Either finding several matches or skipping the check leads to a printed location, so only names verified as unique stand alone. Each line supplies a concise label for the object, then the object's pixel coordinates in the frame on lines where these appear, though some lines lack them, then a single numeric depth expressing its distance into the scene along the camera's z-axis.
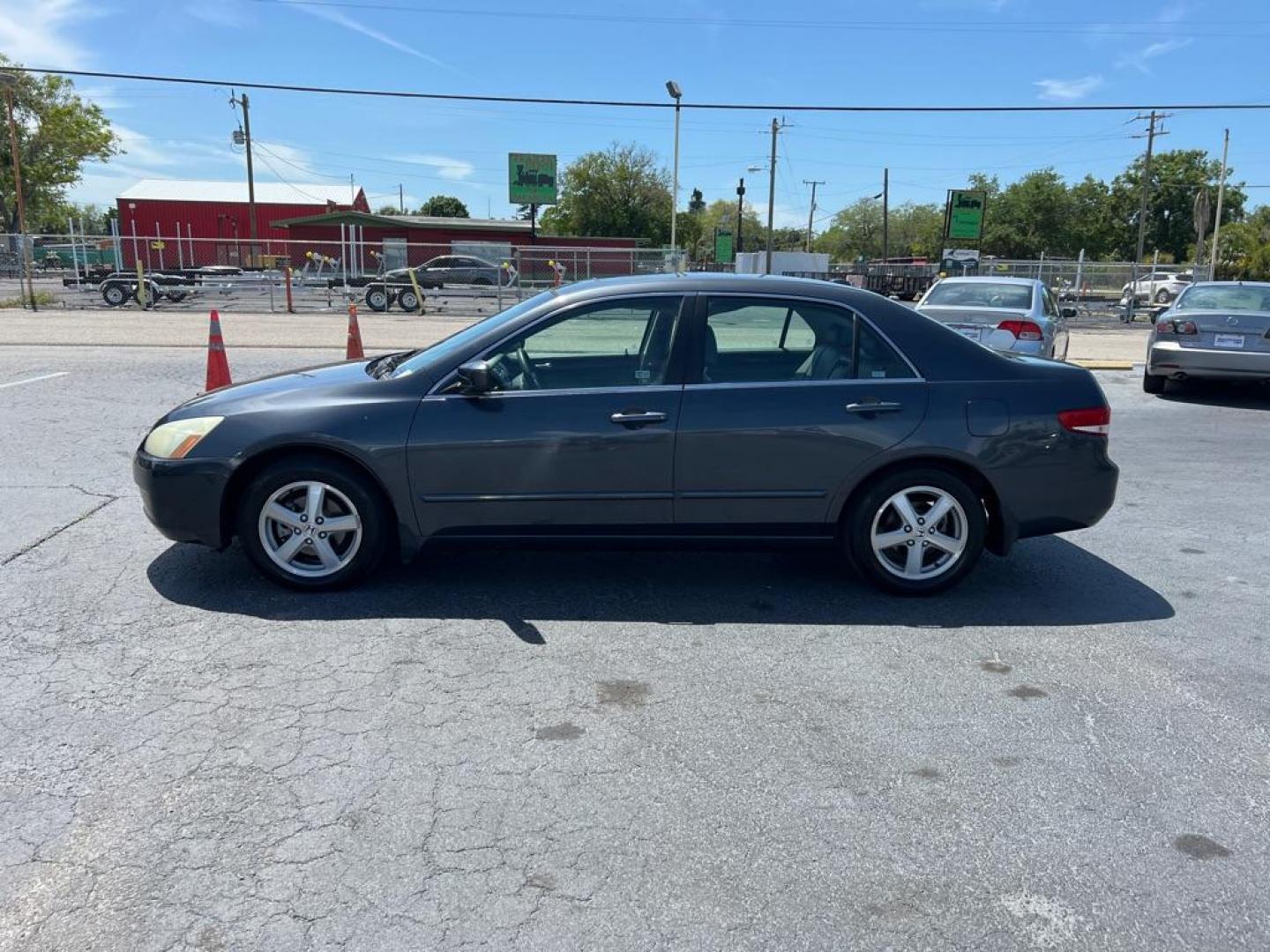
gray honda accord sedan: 4.52
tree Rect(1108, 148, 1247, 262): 79.94
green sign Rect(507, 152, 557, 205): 49.16
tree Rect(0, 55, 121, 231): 57.12
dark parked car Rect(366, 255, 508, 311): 29.28
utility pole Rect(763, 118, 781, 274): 63.66
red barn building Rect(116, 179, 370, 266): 55.66
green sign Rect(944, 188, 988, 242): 37.41
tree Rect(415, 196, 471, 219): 105.18
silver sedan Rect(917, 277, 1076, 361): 10.21
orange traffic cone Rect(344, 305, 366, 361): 11.45
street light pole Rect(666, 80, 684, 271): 34.06
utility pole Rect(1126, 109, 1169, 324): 51.56
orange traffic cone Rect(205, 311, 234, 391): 8.44
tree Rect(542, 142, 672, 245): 69.94
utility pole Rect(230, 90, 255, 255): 50.22
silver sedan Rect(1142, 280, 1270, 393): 11.01
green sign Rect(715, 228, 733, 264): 50.47
